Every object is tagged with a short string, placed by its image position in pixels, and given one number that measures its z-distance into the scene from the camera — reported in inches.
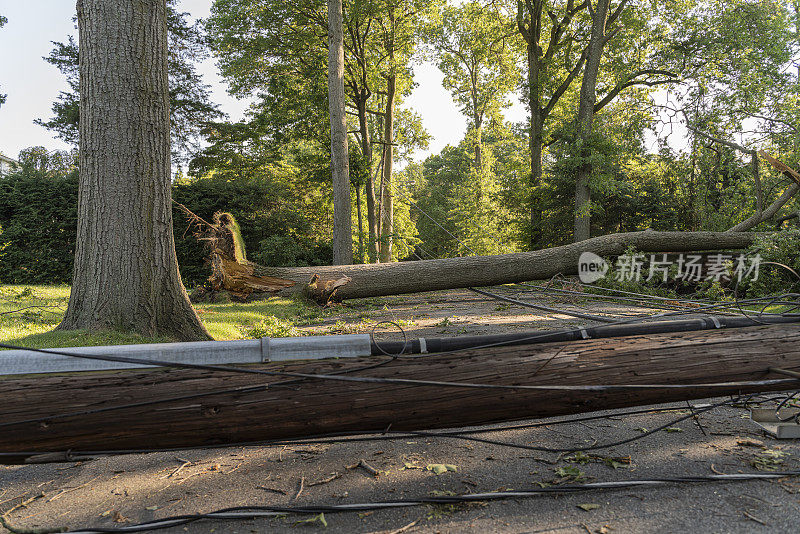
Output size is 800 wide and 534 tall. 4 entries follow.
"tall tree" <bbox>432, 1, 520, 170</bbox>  782.5
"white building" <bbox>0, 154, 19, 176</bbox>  1386.6
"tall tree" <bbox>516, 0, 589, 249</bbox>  676.1
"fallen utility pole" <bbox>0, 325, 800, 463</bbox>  83.0
